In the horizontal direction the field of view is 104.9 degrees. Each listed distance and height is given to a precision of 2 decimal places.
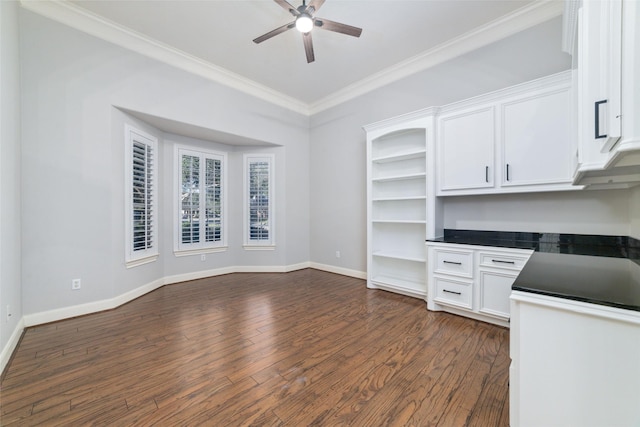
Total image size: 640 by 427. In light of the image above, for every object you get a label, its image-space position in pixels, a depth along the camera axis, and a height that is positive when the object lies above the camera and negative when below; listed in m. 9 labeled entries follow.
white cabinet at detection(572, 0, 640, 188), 0.88 +0.50
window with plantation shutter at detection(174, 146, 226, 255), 4.32 +0.20
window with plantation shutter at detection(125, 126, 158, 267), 3.32 +0.22
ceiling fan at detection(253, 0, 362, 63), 2.42 +1.98
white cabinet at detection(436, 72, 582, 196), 2.40 +0.77
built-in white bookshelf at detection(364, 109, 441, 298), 3.51 +0.11
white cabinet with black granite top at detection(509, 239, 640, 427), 0.91 -0.57
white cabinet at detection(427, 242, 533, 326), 2.53 -0.75
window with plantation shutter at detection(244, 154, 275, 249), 4.98 +0.18
